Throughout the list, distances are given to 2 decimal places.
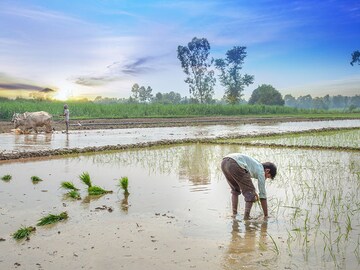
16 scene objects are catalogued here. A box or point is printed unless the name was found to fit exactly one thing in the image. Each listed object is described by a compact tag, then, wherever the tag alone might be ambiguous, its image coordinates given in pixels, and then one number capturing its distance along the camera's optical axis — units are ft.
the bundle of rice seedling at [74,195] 24.23
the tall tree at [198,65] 216.54
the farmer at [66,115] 74.22
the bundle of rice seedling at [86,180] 26.21
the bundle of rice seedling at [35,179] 29.60
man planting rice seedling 19.01
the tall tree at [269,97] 246.88
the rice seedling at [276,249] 15.41
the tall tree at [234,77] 223.92
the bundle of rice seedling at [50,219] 18.94
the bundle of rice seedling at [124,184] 25.21
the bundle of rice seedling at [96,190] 25.26
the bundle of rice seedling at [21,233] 16.99
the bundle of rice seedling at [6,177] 30.04
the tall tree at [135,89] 324.80
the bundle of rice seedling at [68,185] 25.39
